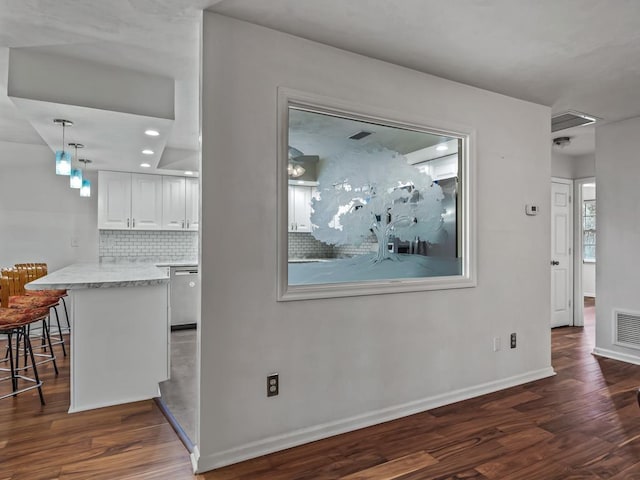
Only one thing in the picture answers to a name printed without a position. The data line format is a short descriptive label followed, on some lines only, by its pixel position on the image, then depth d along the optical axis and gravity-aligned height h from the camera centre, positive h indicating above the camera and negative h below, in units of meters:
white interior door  5.55 -0.22
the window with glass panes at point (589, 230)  8.27 +0.23
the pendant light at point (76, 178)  3.75 +0.61
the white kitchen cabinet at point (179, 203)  5.59 +0.55
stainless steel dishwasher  5.29 -0.77
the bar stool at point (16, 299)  3.23 -0.53
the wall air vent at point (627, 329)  3.95 -0.92
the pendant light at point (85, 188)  4.35 +0.60
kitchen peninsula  2.84 -0.74
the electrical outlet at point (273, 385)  2.30 -0.86
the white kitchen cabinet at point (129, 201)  5.24 +0.55
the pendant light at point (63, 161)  3.11 +0.64
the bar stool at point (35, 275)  3.67 -0.33
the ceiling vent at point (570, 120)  3.87 +1.27
